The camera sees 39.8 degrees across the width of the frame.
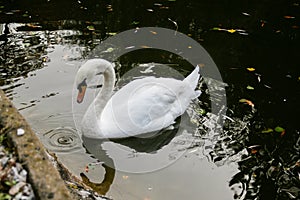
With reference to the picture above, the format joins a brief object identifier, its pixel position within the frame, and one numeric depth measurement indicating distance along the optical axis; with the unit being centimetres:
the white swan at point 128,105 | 467
